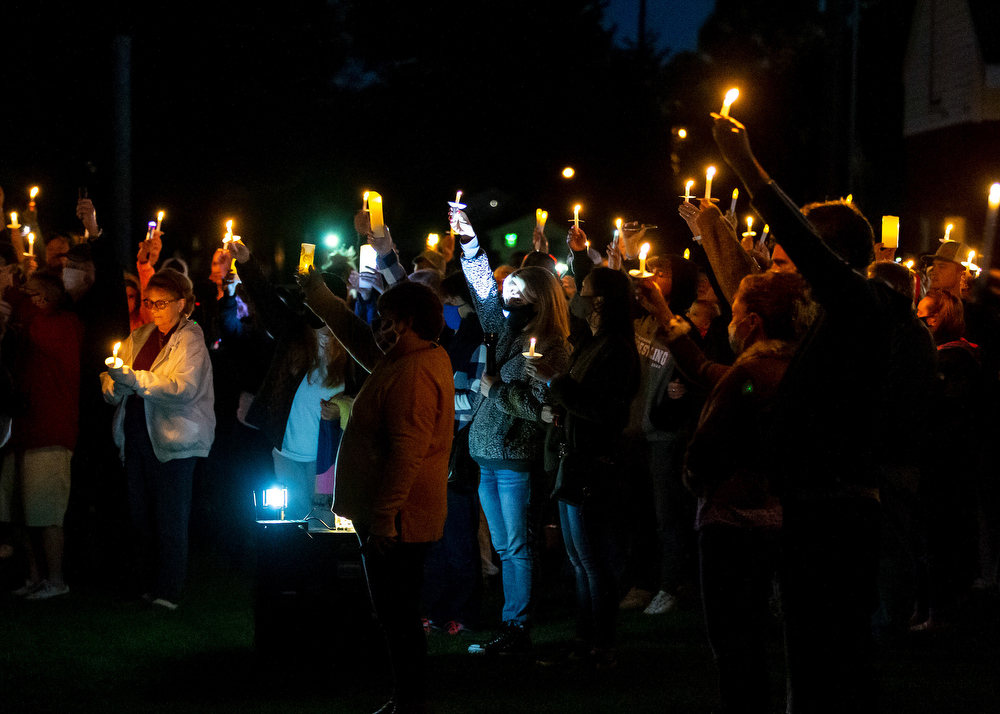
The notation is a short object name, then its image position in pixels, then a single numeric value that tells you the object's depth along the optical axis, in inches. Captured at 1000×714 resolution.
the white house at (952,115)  1077.8
